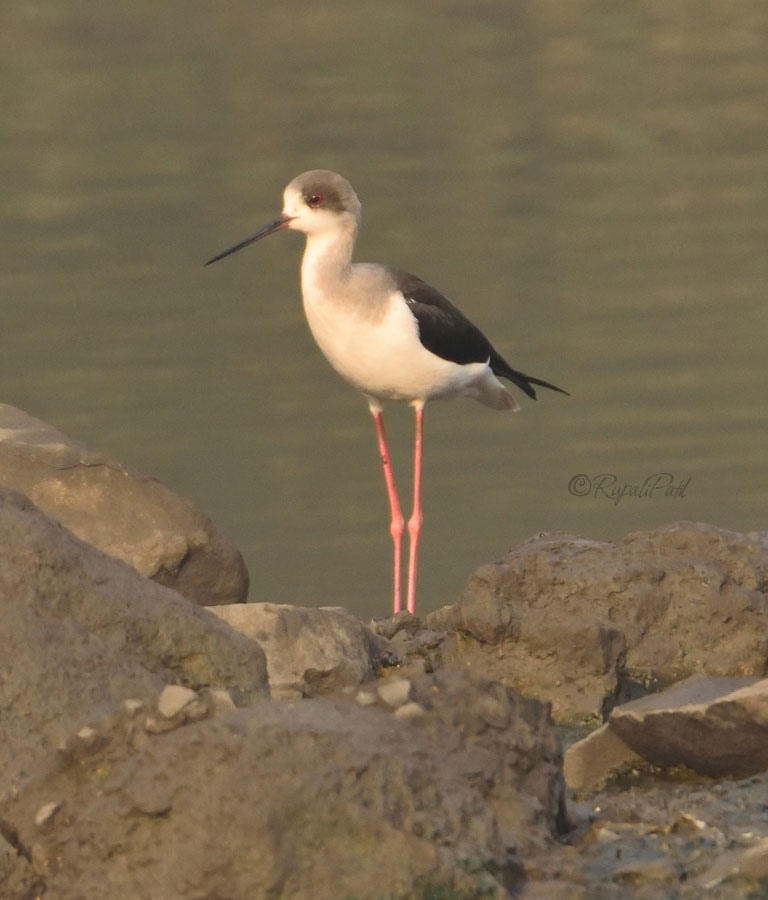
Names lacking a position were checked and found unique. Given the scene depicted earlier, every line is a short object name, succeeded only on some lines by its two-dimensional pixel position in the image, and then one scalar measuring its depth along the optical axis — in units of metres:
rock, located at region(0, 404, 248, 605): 14.34
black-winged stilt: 16.98
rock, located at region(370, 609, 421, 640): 14.55
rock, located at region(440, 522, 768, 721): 12.76
